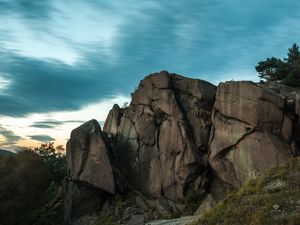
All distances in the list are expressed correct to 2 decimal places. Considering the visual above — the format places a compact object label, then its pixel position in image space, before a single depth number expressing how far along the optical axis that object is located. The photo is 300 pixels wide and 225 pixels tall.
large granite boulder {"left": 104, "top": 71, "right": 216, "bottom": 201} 29.05
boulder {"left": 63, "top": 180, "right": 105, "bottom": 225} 31.68
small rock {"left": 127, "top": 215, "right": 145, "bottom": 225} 28.22
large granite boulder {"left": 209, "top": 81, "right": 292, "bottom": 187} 25.70
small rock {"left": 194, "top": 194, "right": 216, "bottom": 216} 25.63
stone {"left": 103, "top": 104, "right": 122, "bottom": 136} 34.13
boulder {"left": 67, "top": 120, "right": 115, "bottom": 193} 30.98
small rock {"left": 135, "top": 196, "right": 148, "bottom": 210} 29.60
